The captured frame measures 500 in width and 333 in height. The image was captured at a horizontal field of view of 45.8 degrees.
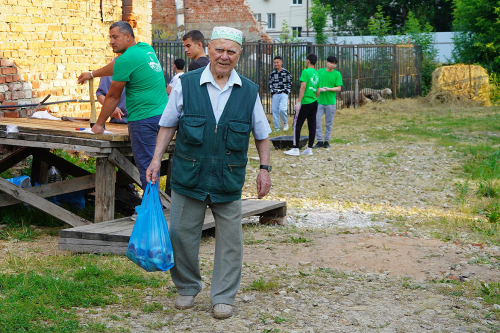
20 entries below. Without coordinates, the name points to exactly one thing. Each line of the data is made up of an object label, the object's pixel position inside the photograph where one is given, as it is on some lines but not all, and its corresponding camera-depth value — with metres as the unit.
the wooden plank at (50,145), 5.62
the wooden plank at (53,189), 6.10
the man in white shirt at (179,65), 9.52
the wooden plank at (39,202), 5.96
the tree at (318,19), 34.56
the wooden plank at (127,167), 5.75
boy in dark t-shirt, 6.76
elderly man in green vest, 3.91
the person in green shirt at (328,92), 12.56
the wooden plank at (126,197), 6.91
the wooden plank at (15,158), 7.06
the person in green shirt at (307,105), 11.48
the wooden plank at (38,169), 7.40
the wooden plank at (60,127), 5.74
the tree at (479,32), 25.45
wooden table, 5.69
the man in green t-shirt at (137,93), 5.49
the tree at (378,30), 29.89
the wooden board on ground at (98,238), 5.30
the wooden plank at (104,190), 5.80
